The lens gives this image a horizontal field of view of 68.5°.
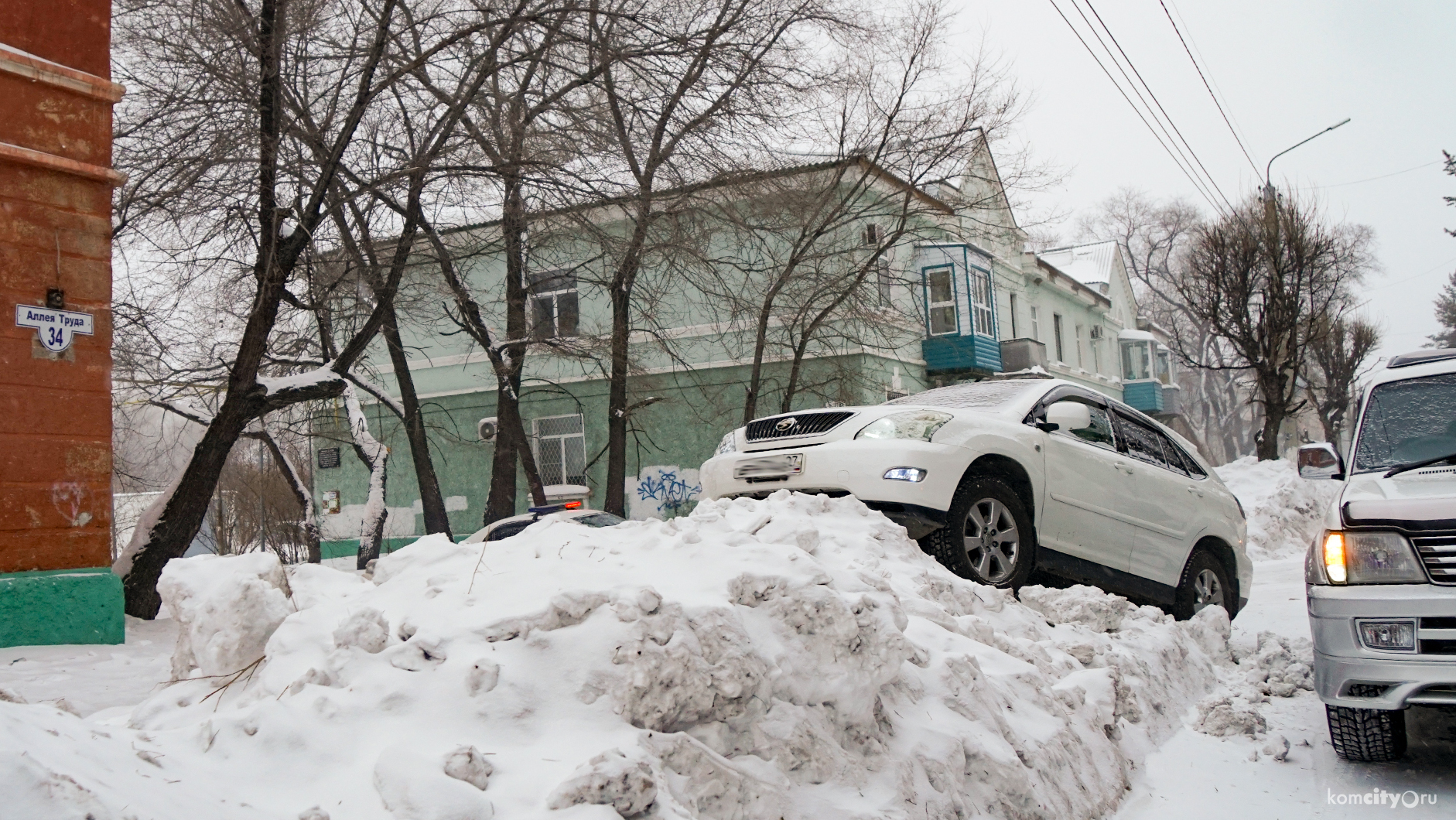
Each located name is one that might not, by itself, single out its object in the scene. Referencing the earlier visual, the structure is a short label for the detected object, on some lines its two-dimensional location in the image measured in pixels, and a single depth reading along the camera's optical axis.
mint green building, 18.02
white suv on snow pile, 6.18
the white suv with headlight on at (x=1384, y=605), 4.16
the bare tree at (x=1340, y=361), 34.19
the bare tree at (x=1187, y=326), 58.00
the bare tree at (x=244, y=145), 9.80
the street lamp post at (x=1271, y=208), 23.95
